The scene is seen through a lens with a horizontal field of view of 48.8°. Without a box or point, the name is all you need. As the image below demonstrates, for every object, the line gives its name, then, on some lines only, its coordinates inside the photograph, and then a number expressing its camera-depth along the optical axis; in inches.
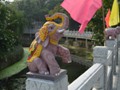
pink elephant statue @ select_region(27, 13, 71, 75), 42.2
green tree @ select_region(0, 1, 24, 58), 254.8
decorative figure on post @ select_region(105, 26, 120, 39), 116.4
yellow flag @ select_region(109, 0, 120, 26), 125.7
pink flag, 89.3
